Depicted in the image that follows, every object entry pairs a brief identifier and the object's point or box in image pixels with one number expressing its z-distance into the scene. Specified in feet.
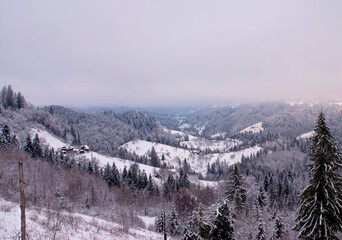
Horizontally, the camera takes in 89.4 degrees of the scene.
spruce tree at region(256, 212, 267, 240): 75.20
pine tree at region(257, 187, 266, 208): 138.53
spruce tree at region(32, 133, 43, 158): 180.22
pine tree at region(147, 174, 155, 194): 186.64
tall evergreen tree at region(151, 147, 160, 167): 349.80
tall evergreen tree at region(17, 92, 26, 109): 321.19
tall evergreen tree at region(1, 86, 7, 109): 310.04
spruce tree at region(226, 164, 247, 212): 88.04
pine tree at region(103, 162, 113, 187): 195.08
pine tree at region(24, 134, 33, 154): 180.12
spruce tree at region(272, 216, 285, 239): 87.66
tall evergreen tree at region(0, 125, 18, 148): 157.21
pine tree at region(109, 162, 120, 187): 197.26
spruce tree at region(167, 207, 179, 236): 93.07
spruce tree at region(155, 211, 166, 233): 94.67
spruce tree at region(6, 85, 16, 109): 309.22
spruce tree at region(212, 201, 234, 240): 46.09
